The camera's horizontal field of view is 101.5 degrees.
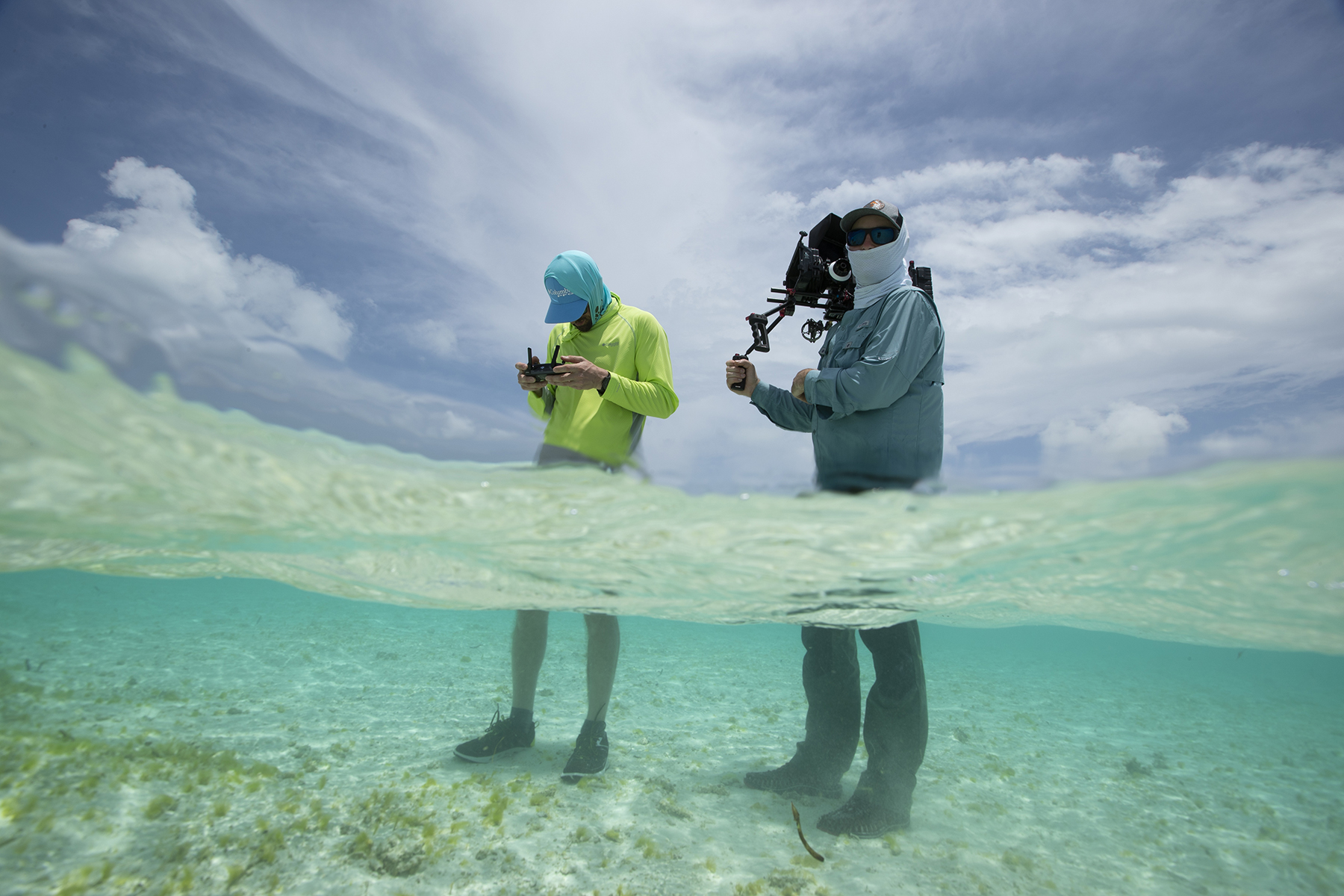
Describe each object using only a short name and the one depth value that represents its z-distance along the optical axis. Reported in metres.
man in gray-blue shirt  3.23
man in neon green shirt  3.91
